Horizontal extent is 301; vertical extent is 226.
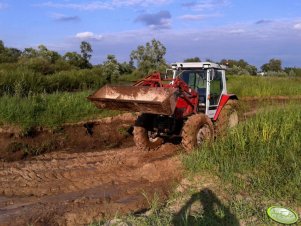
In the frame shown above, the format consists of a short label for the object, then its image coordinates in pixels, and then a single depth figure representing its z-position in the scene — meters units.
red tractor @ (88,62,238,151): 5.32
